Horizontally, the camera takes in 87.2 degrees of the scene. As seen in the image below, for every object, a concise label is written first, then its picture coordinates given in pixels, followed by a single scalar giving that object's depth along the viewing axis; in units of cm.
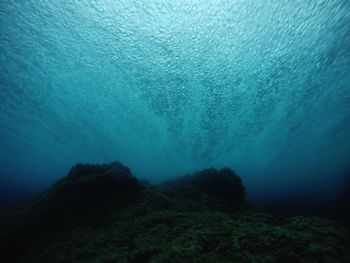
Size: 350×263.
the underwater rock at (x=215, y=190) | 865
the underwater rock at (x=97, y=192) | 743
